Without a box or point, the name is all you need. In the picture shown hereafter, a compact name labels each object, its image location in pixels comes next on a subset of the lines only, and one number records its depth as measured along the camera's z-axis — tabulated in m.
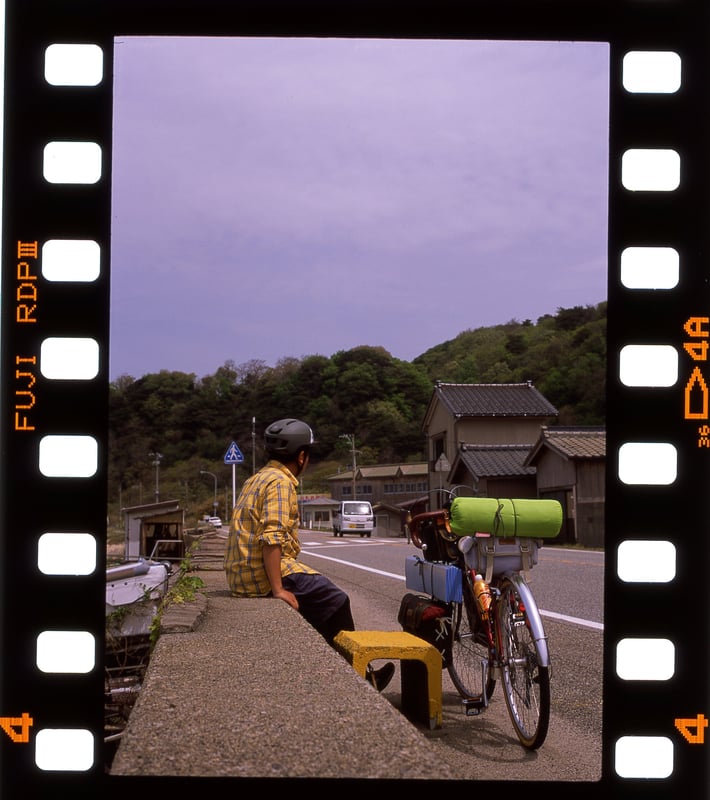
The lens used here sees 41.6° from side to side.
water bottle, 3.96
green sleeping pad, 3.67
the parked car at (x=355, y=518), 30.78
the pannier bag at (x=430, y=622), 4.33
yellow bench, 3.59
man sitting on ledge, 3.75
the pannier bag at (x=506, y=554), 3.86
